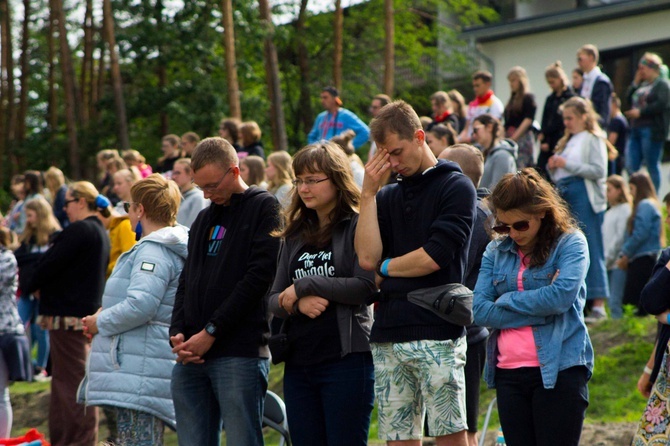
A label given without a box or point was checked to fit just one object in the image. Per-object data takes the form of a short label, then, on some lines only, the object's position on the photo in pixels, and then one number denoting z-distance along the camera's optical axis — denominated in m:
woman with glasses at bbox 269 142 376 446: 9.43
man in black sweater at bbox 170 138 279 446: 10.38
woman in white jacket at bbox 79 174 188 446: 11.44
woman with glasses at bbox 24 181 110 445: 15.48
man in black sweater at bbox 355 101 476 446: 8.81
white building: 41.03
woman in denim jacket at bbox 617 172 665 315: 19.86
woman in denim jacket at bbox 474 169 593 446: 8.66
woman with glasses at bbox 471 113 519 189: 16.45
